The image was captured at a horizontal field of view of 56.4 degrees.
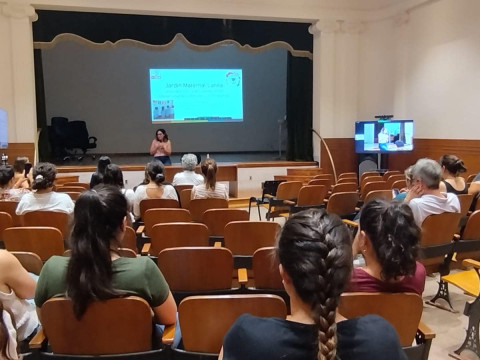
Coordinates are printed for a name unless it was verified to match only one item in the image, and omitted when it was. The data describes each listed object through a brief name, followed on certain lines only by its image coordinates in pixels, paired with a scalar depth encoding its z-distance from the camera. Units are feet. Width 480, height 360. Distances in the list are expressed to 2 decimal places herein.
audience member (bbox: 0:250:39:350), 5.93
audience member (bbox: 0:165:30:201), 13.85
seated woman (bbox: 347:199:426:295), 5.71
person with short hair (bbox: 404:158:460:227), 10.70
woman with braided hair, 3.51
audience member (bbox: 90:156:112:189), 13.52
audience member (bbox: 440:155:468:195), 13.89
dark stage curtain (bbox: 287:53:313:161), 32.76
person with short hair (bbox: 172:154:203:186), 17.76
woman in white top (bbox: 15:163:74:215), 11.60
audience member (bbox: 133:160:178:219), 13.75
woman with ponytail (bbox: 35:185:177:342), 5.48
